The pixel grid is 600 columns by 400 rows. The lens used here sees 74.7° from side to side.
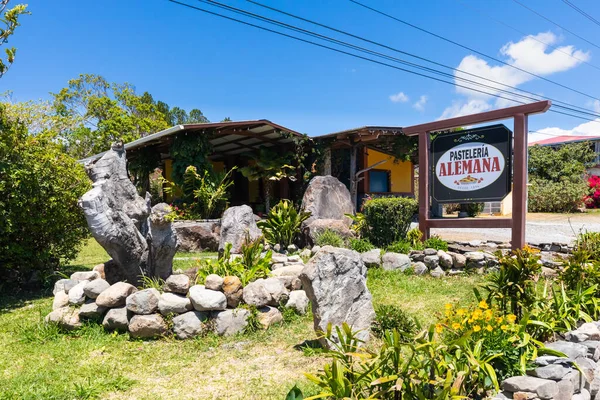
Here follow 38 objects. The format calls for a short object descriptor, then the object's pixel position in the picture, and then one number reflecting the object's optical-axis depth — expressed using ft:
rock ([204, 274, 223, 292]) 15.43
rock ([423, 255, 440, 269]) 24.20
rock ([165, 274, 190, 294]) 15.31
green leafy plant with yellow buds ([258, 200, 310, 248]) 30.63
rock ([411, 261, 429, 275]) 23.70
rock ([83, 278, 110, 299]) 15.76
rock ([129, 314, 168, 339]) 14.40
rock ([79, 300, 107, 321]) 15.38
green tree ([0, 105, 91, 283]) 19.33
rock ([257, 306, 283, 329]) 15.35
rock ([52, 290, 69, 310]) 16.15
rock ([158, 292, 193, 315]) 14.92
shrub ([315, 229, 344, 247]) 27.27
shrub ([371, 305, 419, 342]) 13.87
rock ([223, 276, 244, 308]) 15.31
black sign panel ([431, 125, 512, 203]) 23.95
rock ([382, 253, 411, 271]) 23.71
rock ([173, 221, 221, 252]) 34.86
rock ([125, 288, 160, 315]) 14.72
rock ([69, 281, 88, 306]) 16.06
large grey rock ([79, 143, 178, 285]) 15.99
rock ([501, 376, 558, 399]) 8.43
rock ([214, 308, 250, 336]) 14.76
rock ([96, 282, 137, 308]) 15.09
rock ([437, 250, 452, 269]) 24.11
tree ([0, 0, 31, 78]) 17.35
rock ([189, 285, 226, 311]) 14.78
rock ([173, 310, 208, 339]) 14.61
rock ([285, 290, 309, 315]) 16.65
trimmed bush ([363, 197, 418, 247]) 27.50
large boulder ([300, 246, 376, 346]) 13.34
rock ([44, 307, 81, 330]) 15.21
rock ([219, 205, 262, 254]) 28.55
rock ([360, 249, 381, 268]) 23.84
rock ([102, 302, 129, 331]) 14.87
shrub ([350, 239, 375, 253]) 26.94
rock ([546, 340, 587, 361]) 10.03
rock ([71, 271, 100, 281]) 17.61
